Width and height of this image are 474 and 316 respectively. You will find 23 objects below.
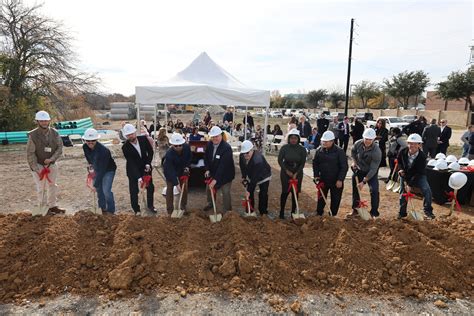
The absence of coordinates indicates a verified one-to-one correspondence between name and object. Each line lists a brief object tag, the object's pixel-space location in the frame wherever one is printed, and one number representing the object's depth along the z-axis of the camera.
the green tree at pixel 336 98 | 56.44
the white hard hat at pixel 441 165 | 6.20
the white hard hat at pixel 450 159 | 6.45
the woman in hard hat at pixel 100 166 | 4.82
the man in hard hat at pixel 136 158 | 4.91
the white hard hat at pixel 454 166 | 6.13
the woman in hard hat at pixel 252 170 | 4.91
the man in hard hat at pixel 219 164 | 4.90
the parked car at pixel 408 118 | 25.70
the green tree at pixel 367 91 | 52.56
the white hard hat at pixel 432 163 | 6.49
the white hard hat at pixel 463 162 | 6.60
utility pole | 21.83
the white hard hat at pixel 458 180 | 5.18
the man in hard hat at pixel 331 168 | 4.83
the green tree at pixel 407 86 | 39.75
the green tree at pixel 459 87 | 29.84
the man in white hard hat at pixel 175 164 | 4.88
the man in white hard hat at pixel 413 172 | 4.96
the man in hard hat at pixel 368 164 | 4.91
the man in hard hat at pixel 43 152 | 4.89
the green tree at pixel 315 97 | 59.16
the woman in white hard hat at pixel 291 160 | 5.11
